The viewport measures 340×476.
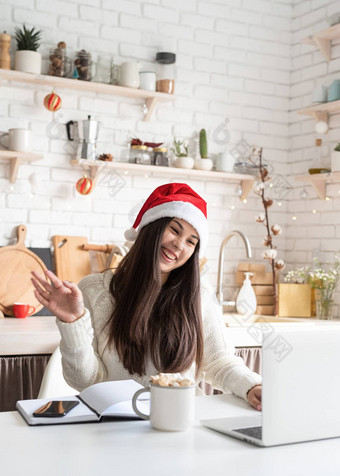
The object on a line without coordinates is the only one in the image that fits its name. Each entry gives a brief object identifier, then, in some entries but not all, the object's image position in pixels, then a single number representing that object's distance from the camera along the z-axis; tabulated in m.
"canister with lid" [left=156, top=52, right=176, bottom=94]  3.81
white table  1.10
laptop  1.24
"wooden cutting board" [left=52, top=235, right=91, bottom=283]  3.59
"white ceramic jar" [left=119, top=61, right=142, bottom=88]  3.69
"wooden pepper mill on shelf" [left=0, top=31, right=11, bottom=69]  3.43
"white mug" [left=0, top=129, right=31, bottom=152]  3.41
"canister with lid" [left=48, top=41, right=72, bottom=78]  3.53
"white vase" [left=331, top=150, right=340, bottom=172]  3.75
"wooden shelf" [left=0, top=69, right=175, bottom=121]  3.44
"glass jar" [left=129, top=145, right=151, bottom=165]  3.78
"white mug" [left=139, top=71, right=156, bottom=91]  3.75
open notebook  1.39
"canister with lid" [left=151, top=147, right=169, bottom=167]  3.82
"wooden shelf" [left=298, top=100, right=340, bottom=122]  3.82
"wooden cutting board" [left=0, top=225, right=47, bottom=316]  3.40
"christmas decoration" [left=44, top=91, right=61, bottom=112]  3.50
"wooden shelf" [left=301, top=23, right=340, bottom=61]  3.83
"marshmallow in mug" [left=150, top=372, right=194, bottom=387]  1.36
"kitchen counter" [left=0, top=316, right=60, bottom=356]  2.85
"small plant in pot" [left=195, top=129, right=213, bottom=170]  3.93
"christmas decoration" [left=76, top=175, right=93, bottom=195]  3.62
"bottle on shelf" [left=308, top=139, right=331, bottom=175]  3.97
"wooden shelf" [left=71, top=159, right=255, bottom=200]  3.61
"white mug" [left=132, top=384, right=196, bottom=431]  1.35
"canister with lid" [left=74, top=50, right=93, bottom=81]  3.59
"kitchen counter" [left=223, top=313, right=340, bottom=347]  3.33
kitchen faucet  3.77
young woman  2.03
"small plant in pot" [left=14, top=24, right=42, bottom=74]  3.43
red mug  3.30
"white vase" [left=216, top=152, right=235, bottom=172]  4.02
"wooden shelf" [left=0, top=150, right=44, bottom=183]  3.38
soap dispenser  3.84
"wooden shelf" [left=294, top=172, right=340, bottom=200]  3.87
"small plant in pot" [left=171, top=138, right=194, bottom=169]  3.86
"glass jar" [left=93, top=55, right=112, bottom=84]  3.72
